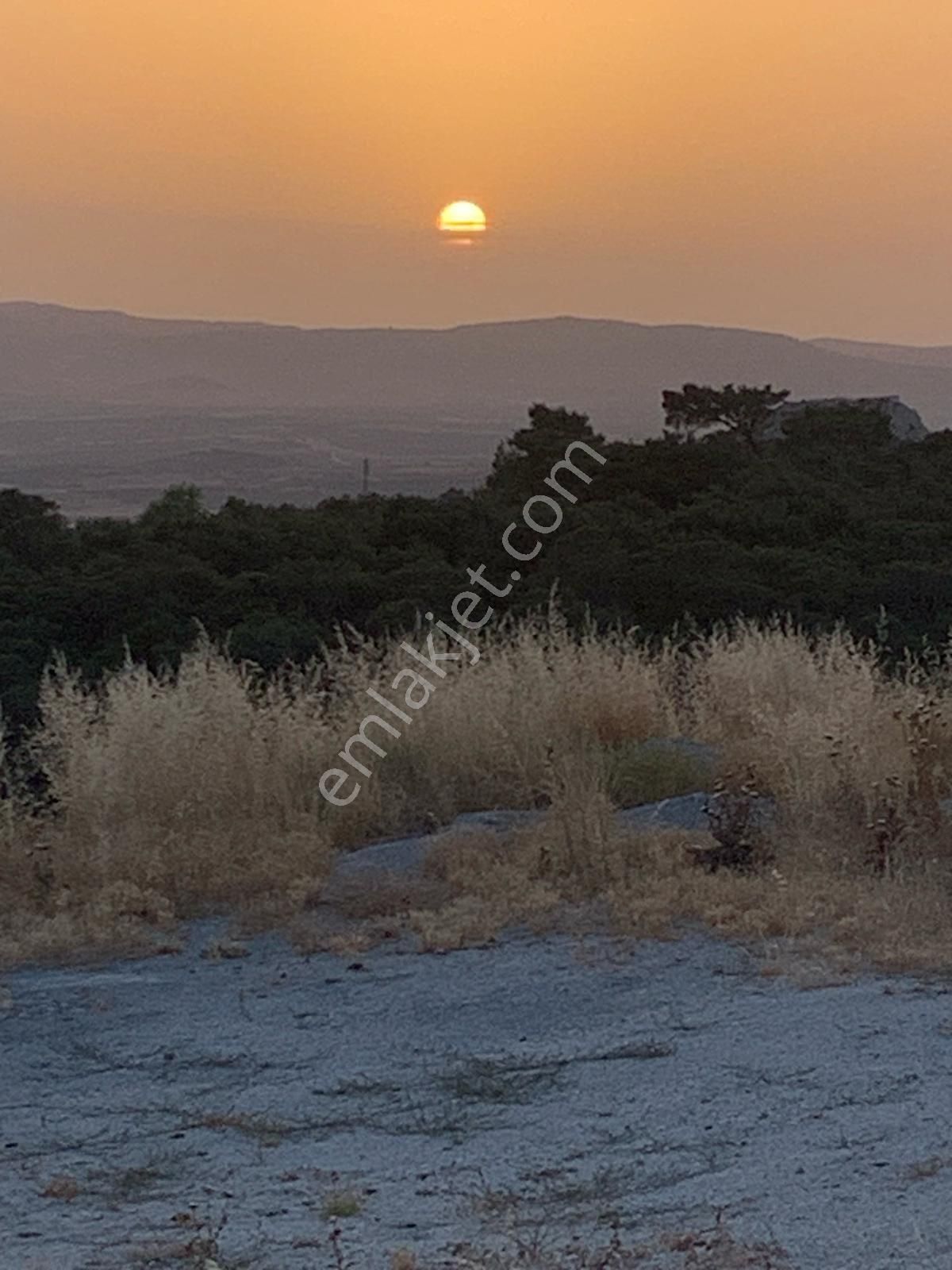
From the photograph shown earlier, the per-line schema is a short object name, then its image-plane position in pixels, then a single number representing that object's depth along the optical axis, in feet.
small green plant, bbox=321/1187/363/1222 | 28.02
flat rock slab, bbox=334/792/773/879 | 52.06
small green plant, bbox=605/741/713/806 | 59.00
